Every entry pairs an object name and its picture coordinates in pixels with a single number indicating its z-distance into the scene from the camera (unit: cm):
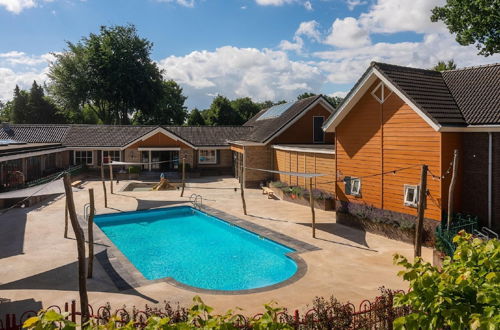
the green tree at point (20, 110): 6975
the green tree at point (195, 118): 6331
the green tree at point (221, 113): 6303
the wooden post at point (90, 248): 1283
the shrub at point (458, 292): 394
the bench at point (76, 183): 3215
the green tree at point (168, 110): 6072
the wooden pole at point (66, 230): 1752
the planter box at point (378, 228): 1638
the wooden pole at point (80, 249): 979
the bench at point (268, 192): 2767
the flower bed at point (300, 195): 2334
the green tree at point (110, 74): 5475
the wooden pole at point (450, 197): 1375
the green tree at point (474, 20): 2200
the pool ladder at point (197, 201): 2466
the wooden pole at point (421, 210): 1155
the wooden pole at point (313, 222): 1752
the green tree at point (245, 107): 6793
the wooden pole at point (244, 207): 2236
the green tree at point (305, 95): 8091
